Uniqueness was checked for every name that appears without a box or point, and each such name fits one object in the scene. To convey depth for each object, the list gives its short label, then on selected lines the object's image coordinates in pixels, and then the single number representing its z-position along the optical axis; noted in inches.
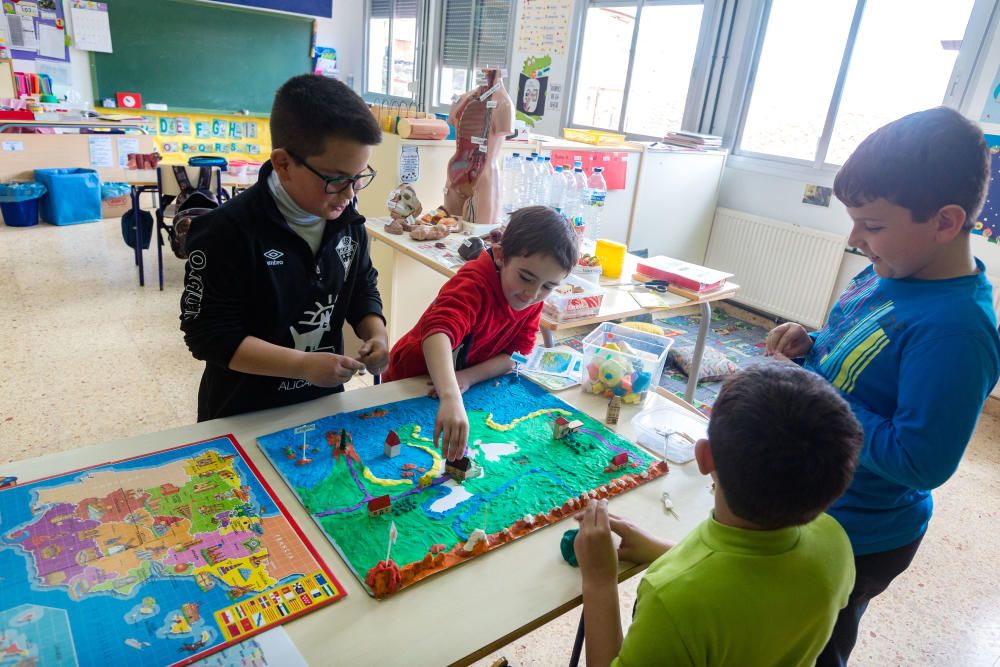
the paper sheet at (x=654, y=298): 87.7
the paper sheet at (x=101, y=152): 199.8
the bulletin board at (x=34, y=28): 207.3
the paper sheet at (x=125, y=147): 204.1
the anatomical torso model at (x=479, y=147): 99.0
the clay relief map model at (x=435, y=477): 35.9
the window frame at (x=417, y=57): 260.9
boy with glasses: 44.4
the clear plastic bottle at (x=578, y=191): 110.0
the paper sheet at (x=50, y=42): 214.8
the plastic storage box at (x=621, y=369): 56.1
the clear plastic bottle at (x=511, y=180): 114.6
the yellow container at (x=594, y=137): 146.5
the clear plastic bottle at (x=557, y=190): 110.5
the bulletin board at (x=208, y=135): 253.0
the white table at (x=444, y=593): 29.8
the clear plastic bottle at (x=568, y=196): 110.0
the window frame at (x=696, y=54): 169.3
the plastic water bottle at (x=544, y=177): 111.2
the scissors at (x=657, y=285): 93.4
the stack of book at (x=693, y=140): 164.4
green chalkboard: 235.5
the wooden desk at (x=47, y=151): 186.9
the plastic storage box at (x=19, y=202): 184.4
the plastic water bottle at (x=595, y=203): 114.3
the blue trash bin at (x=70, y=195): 190.5
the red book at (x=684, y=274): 93.6
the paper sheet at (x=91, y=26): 221.5
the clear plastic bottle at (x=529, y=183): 113.7
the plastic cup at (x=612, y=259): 98.9
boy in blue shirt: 35.5
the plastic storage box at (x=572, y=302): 77.0
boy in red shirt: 51.3
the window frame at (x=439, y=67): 245.9
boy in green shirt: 27.4
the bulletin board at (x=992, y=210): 124.6
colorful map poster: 28.2
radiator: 156.1
